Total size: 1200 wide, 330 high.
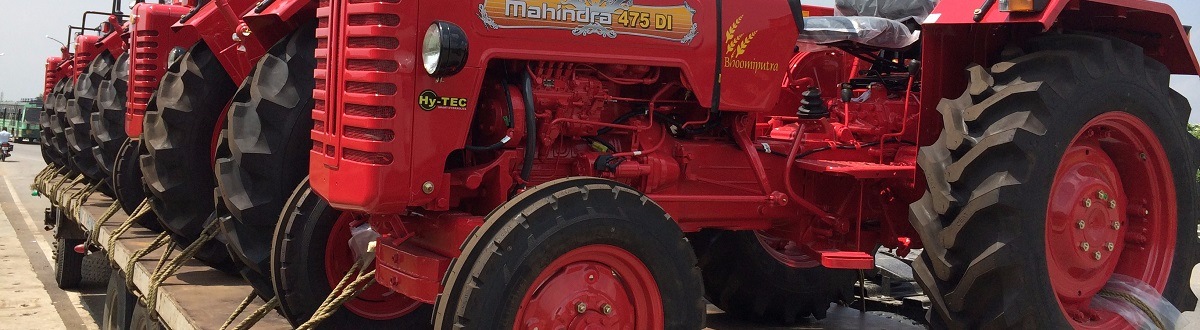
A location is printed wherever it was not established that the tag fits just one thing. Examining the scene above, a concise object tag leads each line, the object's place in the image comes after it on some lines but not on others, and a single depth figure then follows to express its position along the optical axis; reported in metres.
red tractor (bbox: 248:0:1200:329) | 3.41
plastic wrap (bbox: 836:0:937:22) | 5.32
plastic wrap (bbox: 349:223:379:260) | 4.29
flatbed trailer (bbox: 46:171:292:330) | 4.63
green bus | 38.97
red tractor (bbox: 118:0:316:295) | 4.77
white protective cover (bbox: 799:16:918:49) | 4.70
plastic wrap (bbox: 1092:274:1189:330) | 4.37
